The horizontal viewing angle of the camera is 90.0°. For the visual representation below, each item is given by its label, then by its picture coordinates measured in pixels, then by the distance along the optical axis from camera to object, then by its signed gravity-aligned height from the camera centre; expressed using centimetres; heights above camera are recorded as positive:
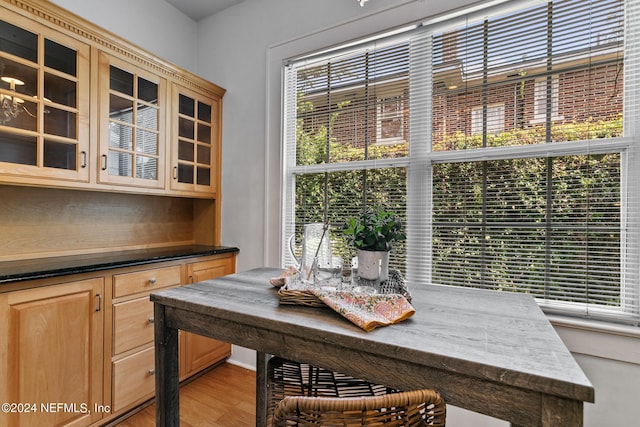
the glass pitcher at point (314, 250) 124 -15
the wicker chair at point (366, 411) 61 -39
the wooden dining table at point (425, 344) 69 -34
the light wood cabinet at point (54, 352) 142 -70
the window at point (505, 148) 149 +36
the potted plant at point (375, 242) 127 -12
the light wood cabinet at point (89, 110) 157 +59
